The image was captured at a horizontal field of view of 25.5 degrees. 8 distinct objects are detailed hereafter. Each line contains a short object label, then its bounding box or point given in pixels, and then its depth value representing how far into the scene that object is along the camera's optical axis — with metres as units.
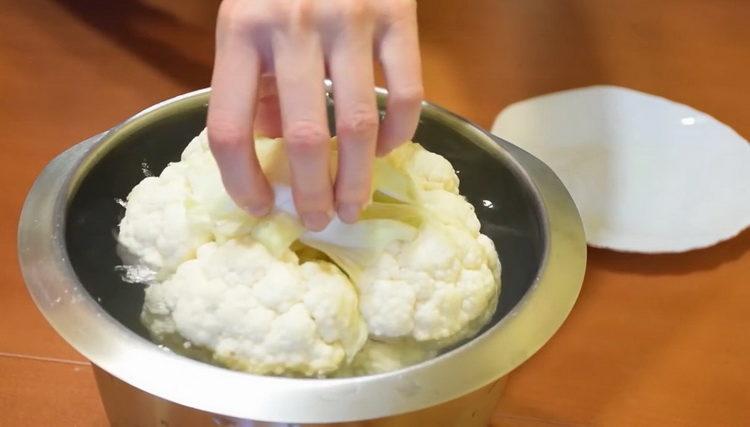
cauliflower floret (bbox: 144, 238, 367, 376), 0.85
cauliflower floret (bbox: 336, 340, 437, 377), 0.87
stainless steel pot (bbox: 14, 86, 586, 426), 0.79
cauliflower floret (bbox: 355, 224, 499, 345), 0.87
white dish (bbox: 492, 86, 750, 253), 1.15
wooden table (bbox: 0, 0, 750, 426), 1.02
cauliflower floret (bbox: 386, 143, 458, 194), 0.93
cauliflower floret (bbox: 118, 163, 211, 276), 0.88
